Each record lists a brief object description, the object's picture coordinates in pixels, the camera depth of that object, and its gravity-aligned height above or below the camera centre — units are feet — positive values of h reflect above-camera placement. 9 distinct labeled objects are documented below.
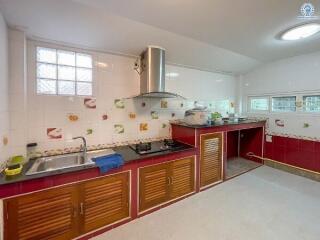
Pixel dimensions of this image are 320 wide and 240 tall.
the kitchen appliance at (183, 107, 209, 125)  8.06 +0.04
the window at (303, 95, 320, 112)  9.07 +0.79
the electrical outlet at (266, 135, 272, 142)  11.00 -1.39
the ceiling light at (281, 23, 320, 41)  5.89 +3.25
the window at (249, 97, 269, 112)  11.32 +0.96
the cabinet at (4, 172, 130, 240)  4.19 -2.67
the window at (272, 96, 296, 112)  10.02 +0.84
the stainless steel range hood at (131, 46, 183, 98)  6.95 +1.95
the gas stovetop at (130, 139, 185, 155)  6.81 -1.35
